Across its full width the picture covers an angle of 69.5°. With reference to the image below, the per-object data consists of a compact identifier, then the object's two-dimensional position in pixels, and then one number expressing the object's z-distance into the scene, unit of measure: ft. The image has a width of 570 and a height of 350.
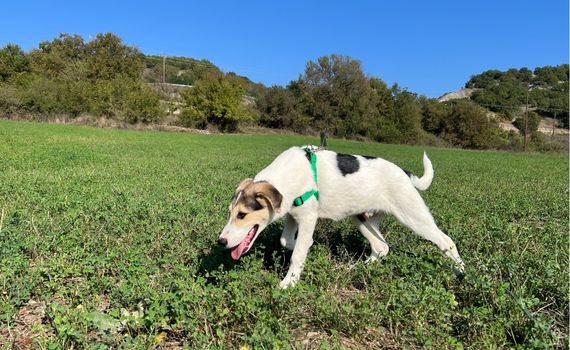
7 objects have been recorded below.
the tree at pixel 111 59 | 185.00
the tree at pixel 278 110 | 220.43
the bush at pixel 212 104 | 180.65
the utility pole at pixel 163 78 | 204.23
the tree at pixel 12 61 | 175.22
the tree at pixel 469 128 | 237.04
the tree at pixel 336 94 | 227.40
